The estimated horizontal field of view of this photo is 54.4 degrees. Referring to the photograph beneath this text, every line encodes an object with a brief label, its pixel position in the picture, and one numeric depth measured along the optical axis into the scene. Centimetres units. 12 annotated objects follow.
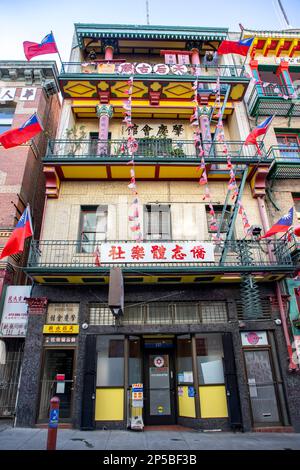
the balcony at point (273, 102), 1382
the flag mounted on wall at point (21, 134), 1061
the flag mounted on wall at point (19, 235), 938
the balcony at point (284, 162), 1230
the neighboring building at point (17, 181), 1015
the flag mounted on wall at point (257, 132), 1095
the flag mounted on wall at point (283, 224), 994
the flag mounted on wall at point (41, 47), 1265
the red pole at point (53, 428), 584
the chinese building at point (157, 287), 933
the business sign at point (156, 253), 992
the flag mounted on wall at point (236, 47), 1252
